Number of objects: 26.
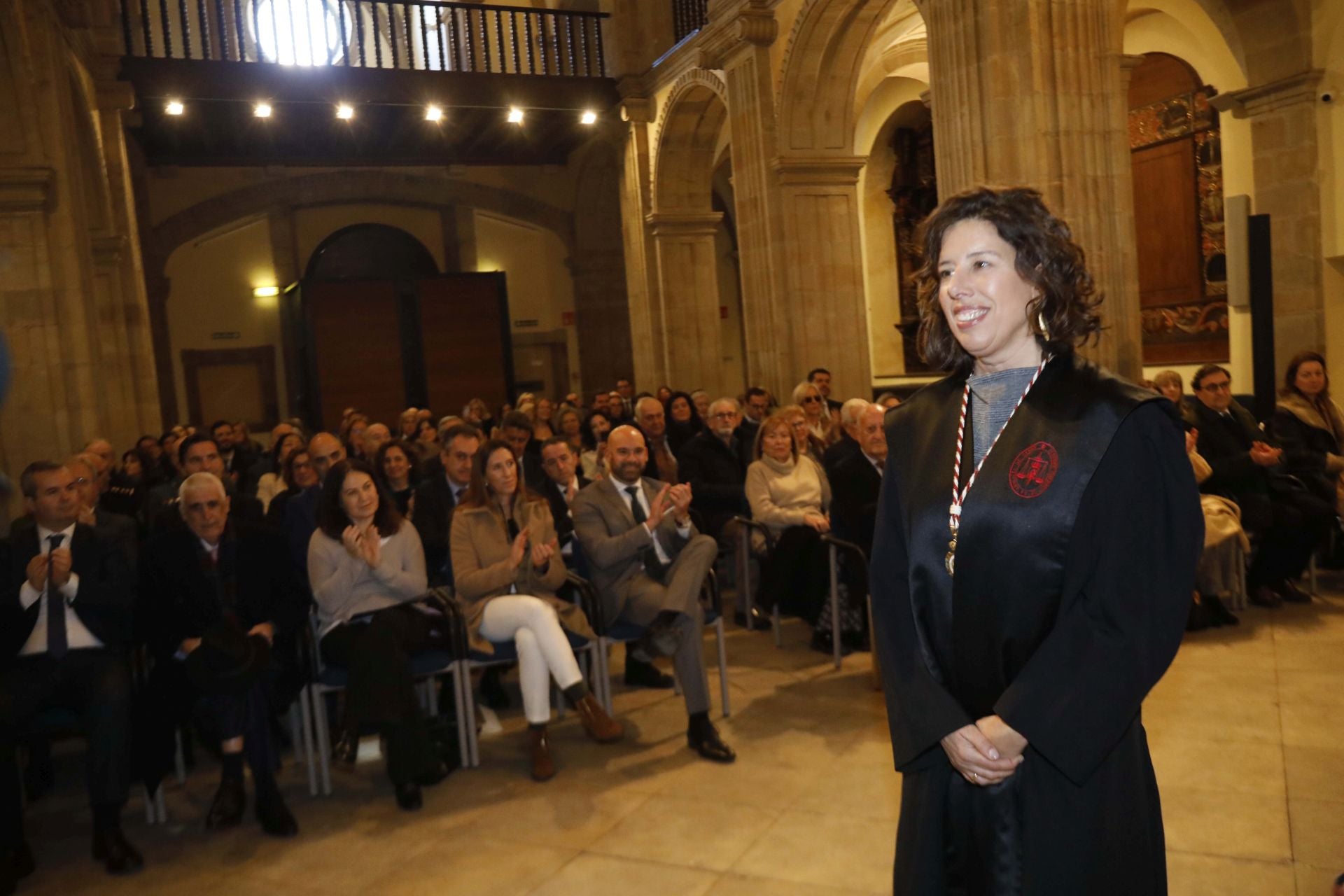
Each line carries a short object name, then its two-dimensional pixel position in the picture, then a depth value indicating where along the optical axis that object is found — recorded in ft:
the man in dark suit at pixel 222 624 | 13.34
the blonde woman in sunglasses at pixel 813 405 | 26.30
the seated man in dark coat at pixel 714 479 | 22.34
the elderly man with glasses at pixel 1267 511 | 19.66
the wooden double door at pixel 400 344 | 52.95
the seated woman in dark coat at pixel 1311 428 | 20.44
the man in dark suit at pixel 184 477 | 15.16
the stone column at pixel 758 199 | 36.37
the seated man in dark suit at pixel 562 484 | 18.08
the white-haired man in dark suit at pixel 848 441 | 19.02
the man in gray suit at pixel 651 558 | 14.87
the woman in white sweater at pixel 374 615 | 13.73
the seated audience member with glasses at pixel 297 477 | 19.50
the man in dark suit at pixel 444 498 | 17.87
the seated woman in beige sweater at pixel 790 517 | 19.16
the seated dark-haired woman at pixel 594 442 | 25.38
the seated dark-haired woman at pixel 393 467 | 20.98
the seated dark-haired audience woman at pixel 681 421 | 29.78
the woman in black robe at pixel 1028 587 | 5.65
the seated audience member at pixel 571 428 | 27.97
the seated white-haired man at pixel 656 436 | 24.72
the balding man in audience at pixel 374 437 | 25.03
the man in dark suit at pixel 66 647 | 12.48
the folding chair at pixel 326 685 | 14.14
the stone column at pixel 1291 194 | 30.76
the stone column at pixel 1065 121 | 23.22
